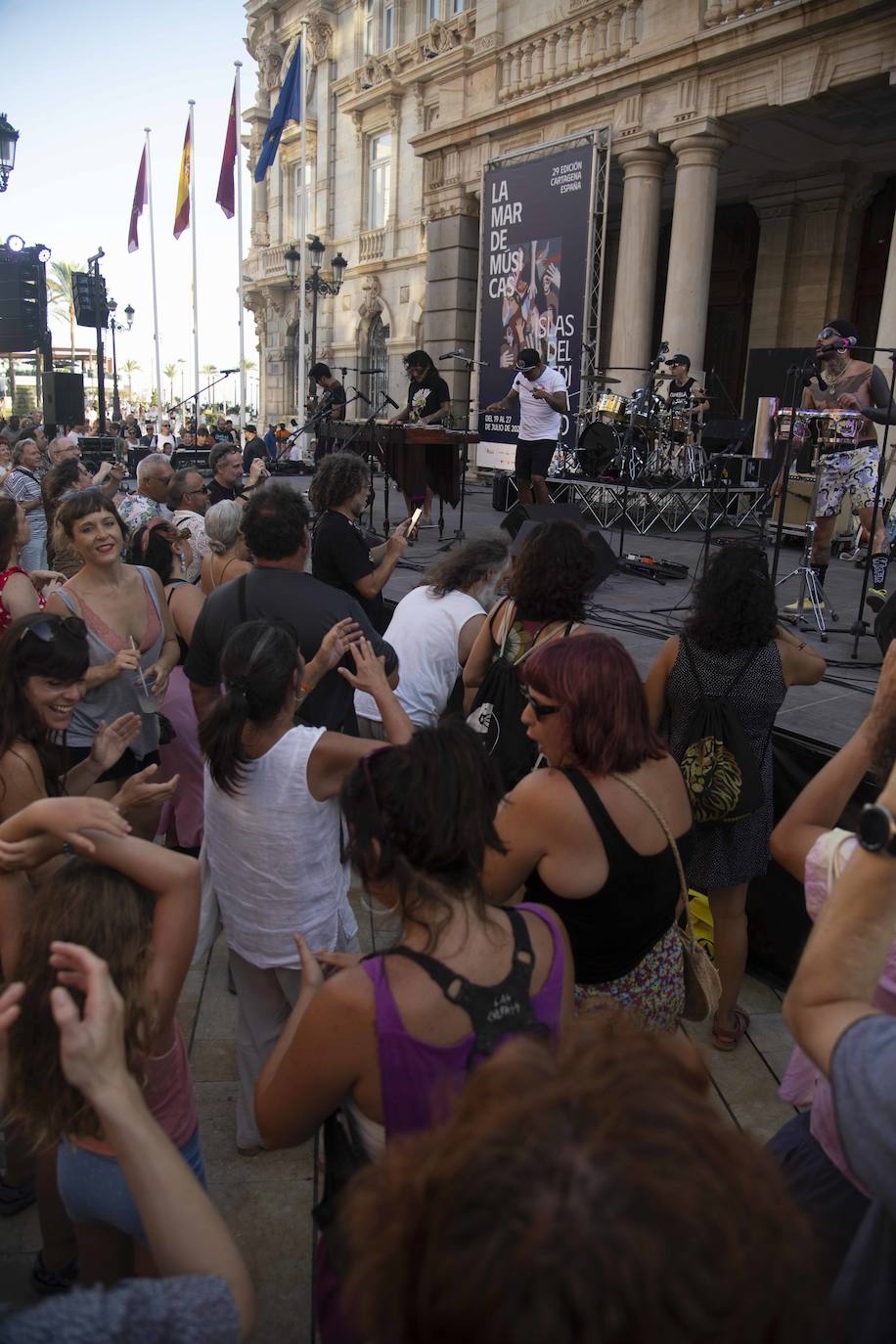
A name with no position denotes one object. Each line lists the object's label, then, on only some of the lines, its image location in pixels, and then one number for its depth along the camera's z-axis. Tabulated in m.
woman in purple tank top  1.33
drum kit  11.08
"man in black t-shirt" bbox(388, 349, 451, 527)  10.09
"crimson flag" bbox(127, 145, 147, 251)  25.22
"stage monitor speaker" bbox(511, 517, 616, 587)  6.31
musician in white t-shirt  8.86
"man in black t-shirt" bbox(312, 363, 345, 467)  11.13
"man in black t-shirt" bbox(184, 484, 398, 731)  3.04
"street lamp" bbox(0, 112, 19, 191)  10.15
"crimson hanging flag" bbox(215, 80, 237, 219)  20.88
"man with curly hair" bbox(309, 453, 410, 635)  3.94
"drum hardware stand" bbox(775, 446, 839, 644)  6.21
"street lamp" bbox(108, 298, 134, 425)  26.11
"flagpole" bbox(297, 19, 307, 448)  21.23
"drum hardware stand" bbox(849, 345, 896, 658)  5.30
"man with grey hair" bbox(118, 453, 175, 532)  5.58
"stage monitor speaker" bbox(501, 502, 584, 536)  7.28
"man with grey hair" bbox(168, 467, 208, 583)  5.16
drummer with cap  11.33
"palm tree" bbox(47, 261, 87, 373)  52.22
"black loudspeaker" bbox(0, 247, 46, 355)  13.43
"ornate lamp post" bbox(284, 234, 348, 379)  21.11
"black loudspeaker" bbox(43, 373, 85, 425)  14.30
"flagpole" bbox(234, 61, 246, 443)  20.60
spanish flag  22.83
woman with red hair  1.91
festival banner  13.57
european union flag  18.67
